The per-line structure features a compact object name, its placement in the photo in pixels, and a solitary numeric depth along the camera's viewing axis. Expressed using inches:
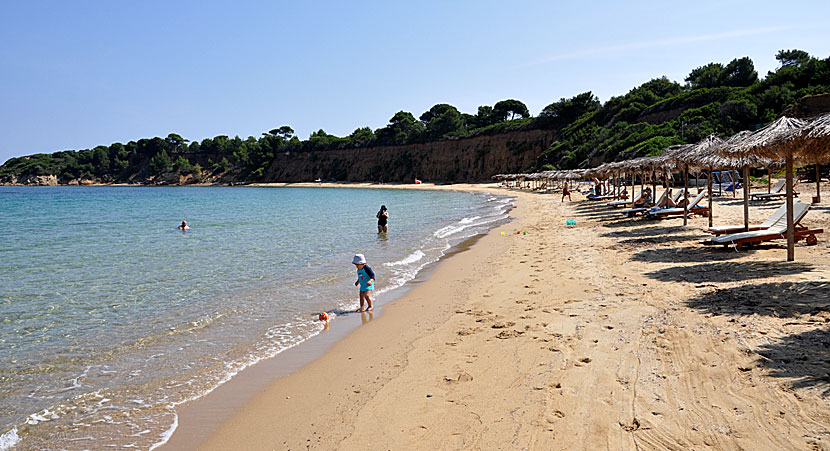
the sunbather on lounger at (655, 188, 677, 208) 624.4
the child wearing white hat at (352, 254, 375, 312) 292.7
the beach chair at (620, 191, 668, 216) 634.8
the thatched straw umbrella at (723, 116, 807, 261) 290.7
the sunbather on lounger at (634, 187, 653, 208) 704.8
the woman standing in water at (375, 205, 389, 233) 684.1
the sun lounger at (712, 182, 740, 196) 973.8
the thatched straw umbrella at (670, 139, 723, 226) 465.1
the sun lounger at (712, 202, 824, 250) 337.7
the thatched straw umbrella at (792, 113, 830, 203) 266.7
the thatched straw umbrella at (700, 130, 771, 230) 383.2
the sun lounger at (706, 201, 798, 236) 367.6
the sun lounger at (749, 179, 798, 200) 727.7
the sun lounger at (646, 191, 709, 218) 571.2
